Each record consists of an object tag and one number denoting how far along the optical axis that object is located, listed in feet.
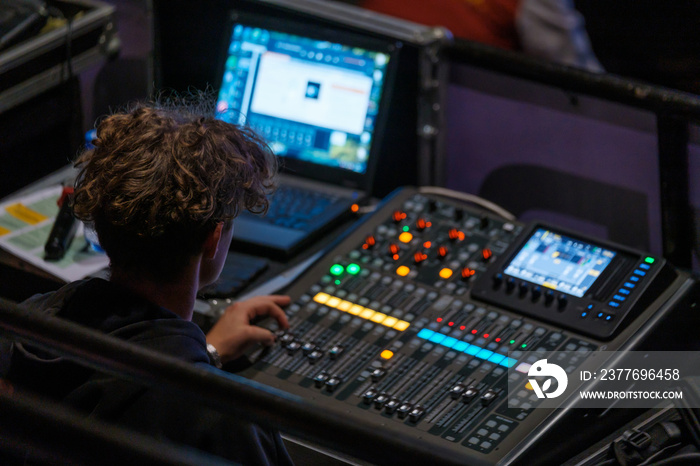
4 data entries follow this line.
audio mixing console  8.22
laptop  9.79
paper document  9.43
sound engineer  7.34
